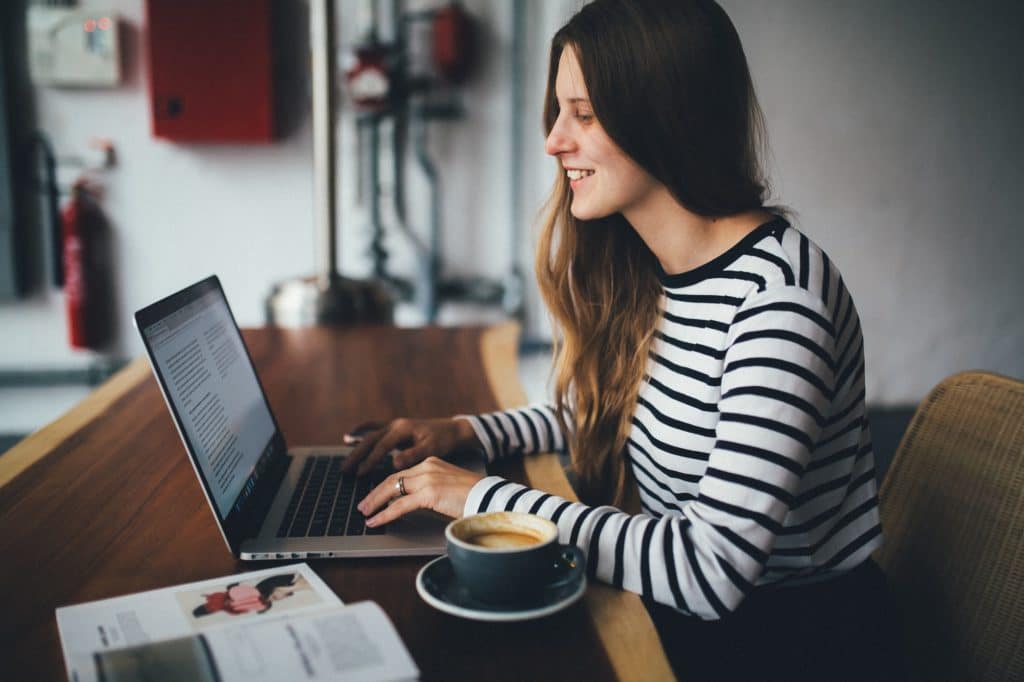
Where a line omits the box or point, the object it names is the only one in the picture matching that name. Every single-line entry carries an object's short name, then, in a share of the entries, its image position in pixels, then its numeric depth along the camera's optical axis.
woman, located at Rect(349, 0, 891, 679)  0.88
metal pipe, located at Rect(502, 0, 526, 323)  3.19
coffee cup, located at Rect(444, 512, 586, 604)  0.73
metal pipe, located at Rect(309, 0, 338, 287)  2.46
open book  0.64
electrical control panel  2.99
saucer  0.73
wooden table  0.72
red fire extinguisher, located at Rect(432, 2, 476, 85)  3.05
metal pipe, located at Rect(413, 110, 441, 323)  3.22
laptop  0.88
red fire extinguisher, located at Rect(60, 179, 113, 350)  3.11
